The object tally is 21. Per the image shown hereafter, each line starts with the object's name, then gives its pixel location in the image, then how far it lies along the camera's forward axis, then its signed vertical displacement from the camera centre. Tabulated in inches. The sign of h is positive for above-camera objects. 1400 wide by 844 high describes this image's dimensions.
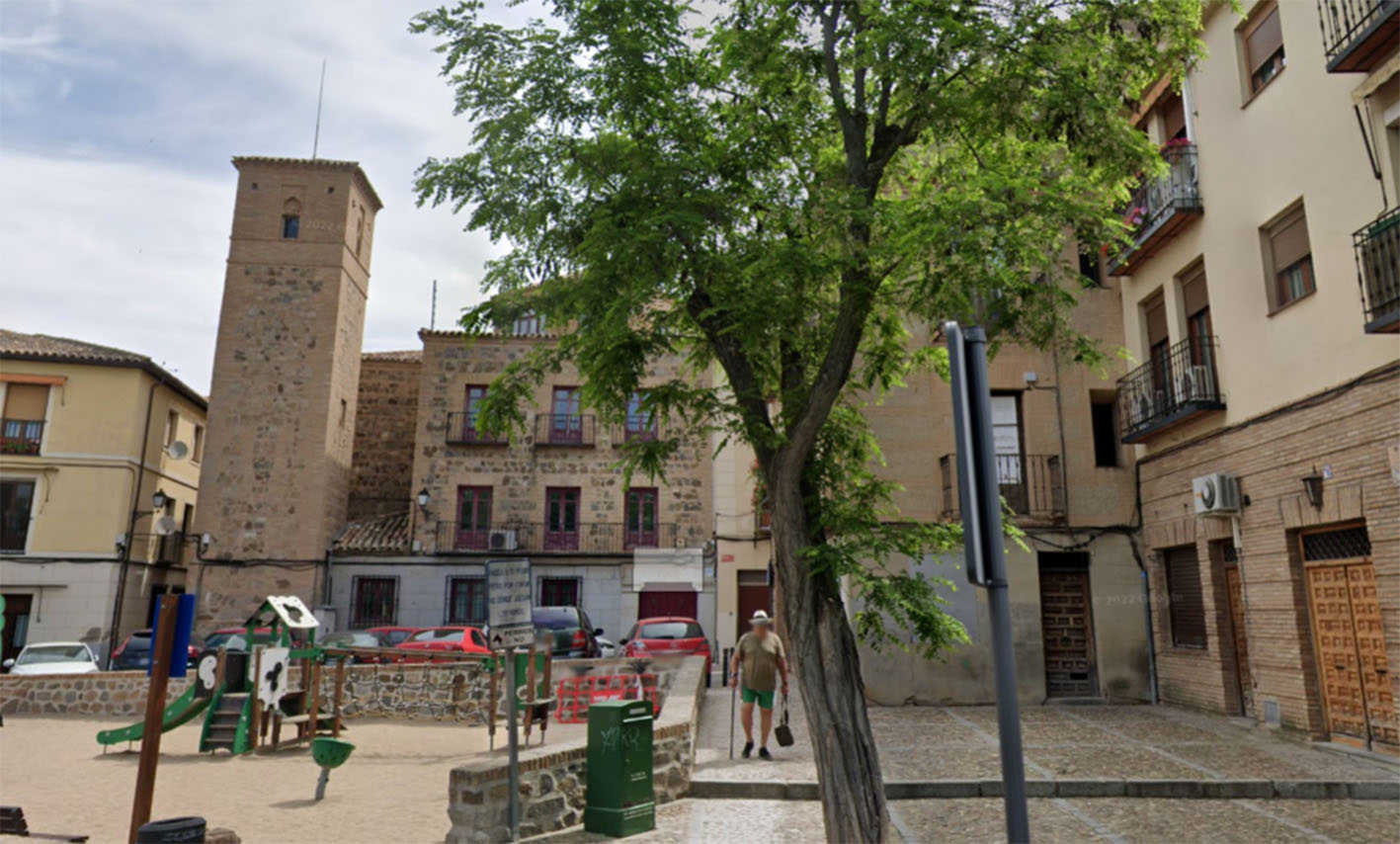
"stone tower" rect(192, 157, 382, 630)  1052.5 +249.4
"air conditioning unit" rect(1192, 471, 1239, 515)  483.2 +61.0
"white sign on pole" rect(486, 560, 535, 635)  307.3 +4.9
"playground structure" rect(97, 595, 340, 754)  496.4 -48.2
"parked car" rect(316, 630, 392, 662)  751.7 -25.1
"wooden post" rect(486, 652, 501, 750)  516.4 -58.2
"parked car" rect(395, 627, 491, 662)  734.9 -24.7
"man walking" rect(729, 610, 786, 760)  425.8 -26.0
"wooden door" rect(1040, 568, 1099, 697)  607.2 -10.8
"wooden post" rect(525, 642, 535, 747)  472.3 -41.2
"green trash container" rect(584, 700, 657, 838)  303.0 -51.3
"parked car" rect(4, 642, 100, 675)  757.9 -43.5
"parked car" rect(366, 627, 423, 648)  807.1 -20.6
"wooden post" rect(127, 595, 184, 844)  228.8 -31.2
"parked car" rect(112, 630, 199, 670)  810.2 -40.0
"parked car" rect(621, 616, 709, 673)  788.0 -22.4
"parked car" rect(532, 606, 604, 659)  819.4 -18.0
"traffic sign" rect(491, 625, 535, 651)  306.2 -8.7
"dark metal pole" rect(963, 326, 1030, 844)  120.0 +4.1
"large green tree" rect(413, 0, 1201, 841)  246.5 +115.5
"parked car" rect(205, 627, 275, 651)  761.9 -24.8
